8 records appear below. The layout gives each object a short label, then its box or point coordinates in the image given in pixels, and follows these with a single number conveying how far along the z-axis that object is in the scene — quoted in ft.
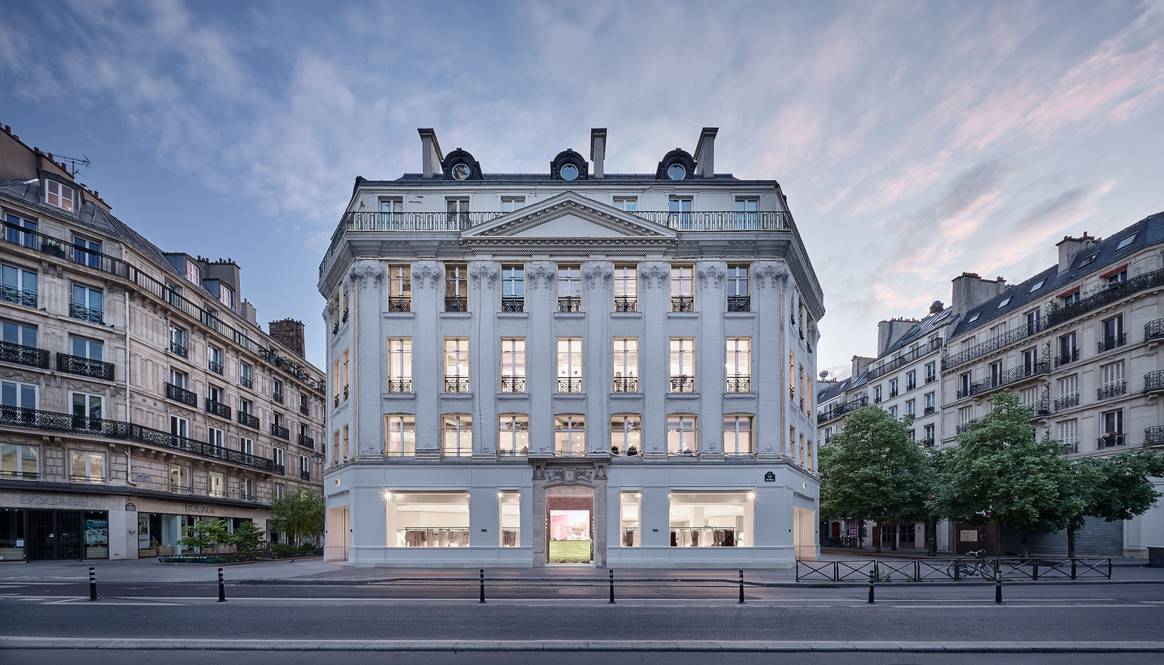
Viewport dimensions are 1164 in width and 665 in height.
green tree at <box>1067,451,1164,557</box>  124.98
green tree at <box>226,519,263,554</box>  122.83
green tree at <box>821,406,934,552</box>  161.07
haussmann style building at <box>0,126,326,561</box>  124.26
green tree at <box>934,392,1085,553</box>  121.39
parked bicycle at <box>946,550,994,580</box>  91.40
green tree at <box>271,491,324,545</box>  143.64
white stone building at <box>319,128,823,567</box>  109.09
